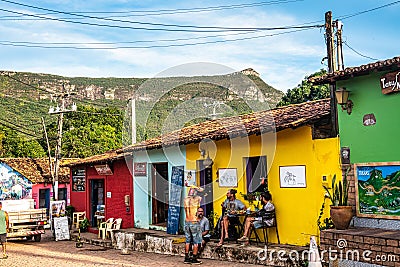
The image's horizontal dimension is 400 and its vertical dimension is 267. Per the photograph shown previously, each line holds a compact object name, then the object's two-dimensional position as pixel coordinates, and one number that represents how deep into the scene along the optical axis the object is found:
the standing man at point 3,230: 12.65
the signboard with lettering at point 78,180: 21.61
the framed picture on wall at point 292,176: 10.80
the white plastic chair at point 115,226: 15.98
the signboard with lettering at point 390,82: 8.61
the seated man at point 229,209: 11.62
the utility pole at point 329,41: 12.24
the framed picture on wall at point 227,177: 12.56
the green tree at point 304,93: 26.27
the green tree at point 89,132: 42.41
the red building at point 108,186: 16.58
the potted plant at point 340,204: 9.16
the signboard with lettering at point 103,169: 17.42
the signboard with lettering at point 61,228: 17.56
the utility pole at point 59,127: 26.47
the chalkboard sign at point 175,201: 14.20
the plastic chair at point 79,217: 20.05
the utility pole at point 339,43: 12.44
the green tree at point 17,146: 42.22
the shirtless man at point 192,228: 11.15
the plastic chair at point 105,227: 16.12
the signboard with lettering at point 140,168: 15.94
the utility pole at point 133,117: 24.25
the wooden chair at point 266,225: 11.06
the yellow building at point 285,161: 10.44
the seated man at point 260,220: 11.11
